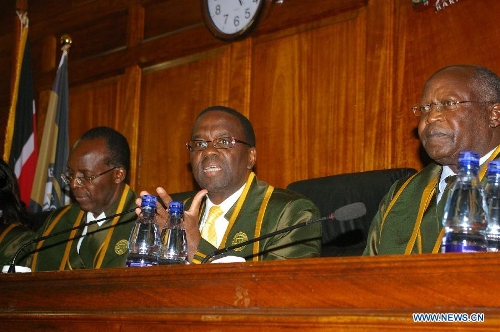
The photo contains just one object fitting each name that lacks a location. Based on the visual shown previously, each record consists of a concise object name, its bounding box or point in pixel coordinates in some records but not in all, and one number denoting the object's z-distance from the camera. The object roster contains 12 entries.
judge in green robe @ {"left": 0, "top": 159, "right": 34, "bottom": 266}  4.03
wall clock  4.36
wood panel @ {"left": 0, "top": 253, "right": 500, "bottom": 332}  1.60
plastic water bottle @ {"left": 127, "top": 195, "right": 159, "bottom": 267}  2.55
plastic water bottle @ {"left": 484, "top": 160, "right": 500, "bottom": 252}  1.97
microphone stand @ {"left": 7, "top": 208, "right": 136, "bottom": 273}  2.81
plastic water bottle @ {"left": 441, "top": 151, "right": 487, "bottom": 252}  1.96
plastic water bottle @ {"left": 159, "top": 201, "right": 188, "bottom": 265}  2.55
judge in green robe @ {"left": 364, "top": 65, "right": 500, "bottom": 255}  2.70
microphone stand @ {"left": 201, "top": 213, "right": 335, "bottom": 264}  2.13
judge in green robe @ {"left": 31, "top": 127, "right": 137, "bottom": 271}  3.78
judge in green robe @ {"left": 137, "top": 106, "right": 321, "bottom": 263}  2.99
